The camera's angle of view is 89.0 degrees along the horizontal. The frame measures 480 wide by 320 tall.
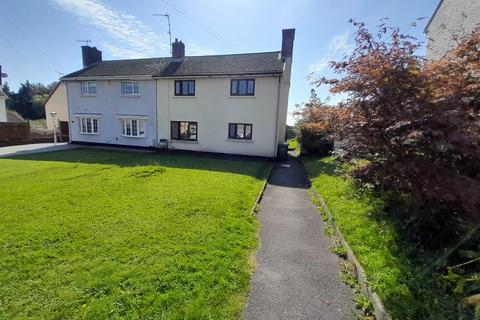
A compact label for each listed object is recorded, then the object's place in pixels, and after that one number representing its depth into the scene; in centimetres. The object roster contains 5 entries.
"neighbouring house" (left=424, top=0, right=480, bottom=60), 1039
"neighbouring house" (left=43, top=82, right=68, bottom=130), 3494
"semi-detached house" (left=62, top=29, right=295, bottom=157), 1623
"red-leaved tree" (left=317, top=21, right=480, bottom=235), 354
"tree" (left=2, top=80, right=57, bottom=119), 5578
